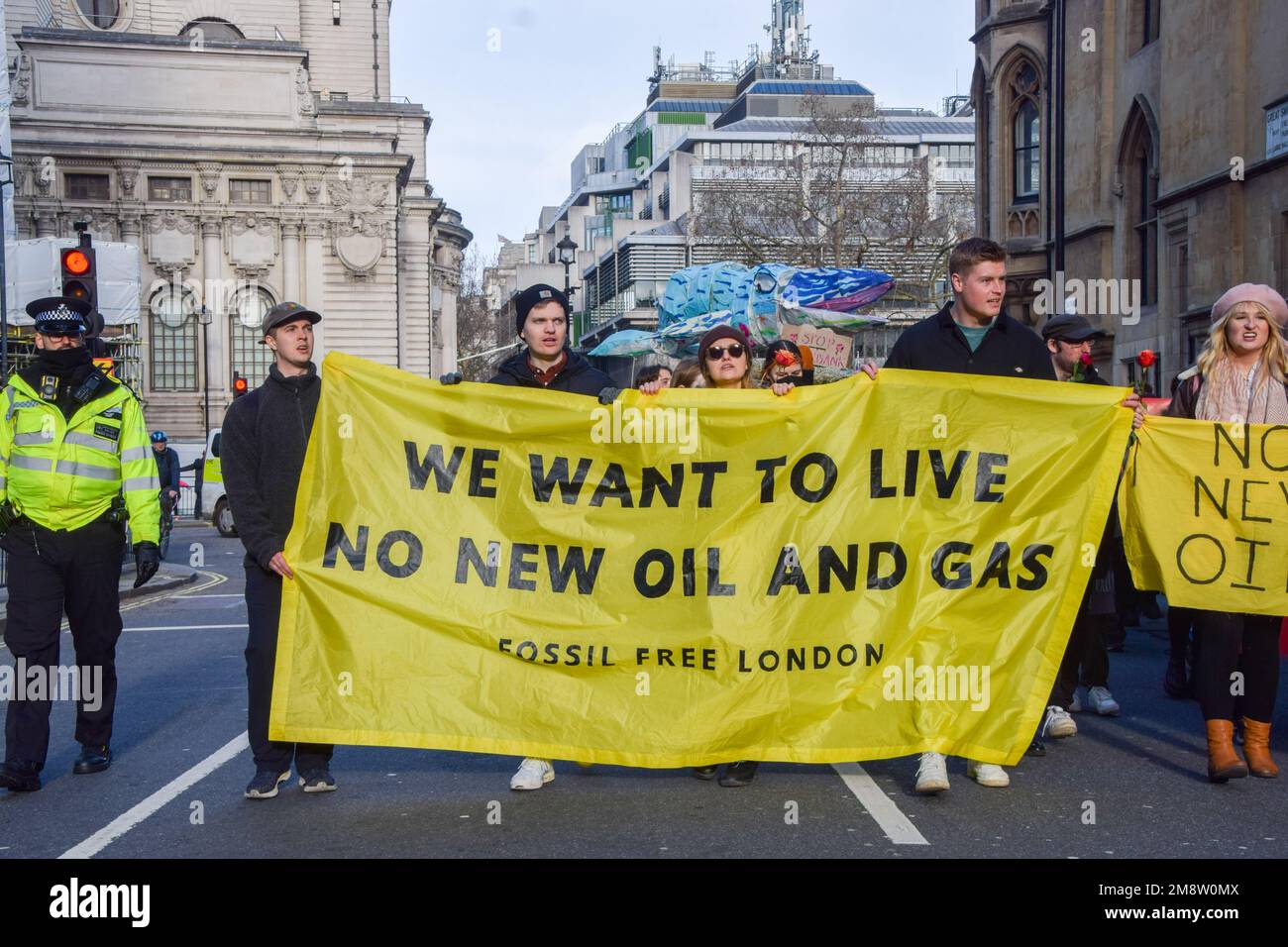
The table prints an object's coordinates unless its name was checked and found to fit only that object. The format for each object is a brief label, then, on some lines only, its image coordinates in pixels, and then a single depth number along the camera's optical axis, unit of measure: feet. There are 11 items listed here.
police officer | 25.21
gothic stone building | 82.38
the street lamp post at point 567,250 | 164.30
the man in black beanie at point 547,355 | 24.54
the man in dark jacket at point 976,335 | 24.56
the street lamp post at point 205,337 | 214.48
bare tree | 178.09
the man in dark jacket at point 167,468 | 86.99
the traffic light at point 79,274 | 48.52
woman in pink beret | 24.06
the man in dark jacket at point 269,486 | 23.65
